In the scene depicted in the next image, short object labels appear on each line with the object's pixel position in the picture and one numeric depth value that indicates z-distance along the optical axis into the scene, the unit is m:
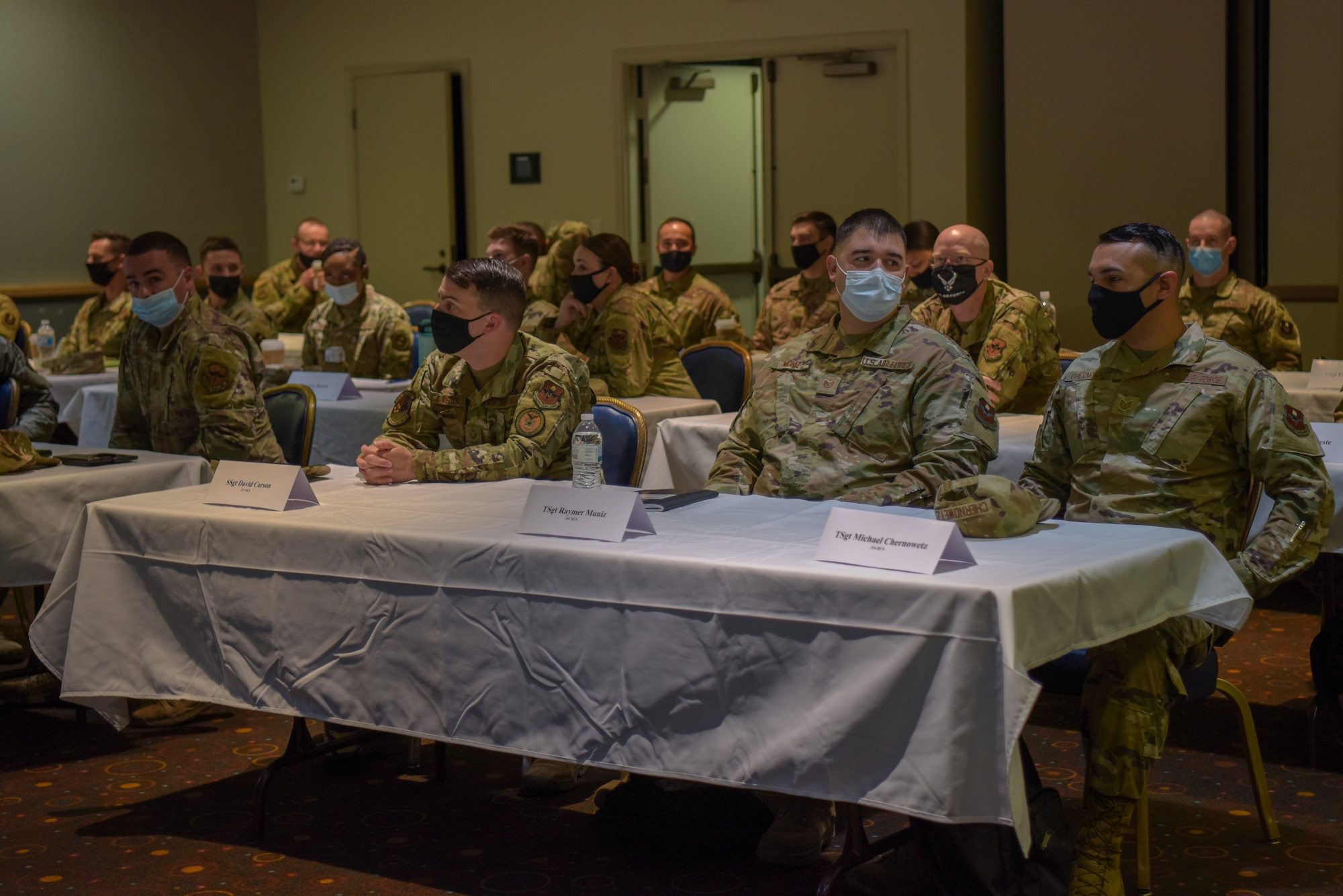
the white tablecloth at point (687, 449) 4.62
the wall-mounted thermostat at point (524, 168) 10.19
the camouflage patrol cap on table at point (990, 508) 2.47
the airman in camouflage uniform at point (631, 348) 5.50
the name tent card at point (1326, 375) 4.74
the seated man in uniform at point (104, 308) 7.27
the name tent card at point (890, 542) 2.19
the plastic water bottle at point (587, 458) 3.19
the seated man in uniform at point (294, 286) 8.95
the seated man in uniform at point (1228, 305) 6.36
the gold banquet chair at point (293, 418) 4.12
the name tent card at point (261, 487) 2.98
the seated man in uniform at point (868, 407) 3.08
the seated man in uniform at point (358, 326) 6.54
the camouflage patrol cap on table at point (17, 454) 3.64
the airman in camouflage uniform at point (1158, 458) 2.46
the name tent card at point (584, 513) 2.54
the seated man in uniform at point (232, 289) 7.51
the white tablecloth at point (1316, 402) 4.66
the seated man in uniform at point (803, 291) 7.52
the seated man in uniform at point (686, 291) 8.05
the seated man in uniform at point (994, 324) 4.53
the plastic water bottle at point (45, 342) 7.14
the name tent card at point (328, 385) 5.46
